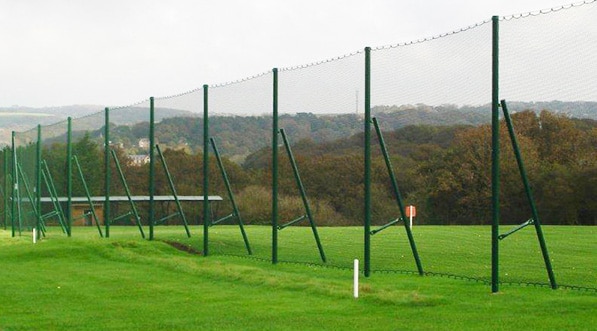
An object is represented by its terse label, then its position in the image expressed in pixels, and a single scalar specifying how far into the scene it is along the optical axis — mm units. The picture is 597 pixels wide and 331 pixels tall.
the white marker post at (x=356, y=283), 11345
